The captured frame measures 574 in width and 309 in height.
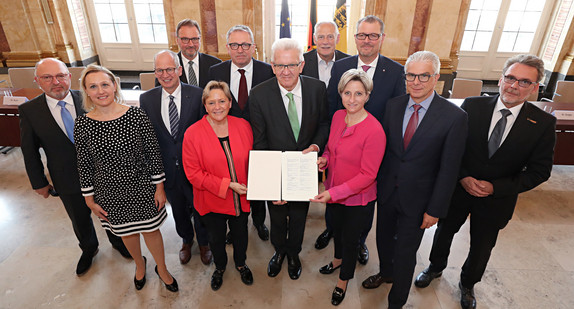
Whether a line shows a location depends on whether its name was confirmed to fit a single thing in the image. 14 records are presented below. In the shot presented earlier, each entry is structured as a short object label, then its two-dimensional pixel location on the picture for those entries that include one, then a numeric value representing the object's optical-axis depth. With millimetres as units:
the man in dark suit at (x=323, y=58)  3439
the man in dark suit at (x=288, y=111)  2404
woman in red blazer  2326
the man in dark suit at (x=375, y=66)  2893
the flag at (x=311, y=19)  6832
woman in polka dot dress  2186
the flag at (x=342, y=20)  6477
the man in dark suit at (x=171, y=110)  2613
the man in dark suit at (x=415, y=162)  2020
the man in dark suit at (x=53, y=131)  2492
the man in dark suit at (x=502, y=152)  2082
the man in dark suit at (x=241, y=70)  3090
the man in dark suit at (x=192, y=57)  3455
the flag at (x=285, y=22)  6650
